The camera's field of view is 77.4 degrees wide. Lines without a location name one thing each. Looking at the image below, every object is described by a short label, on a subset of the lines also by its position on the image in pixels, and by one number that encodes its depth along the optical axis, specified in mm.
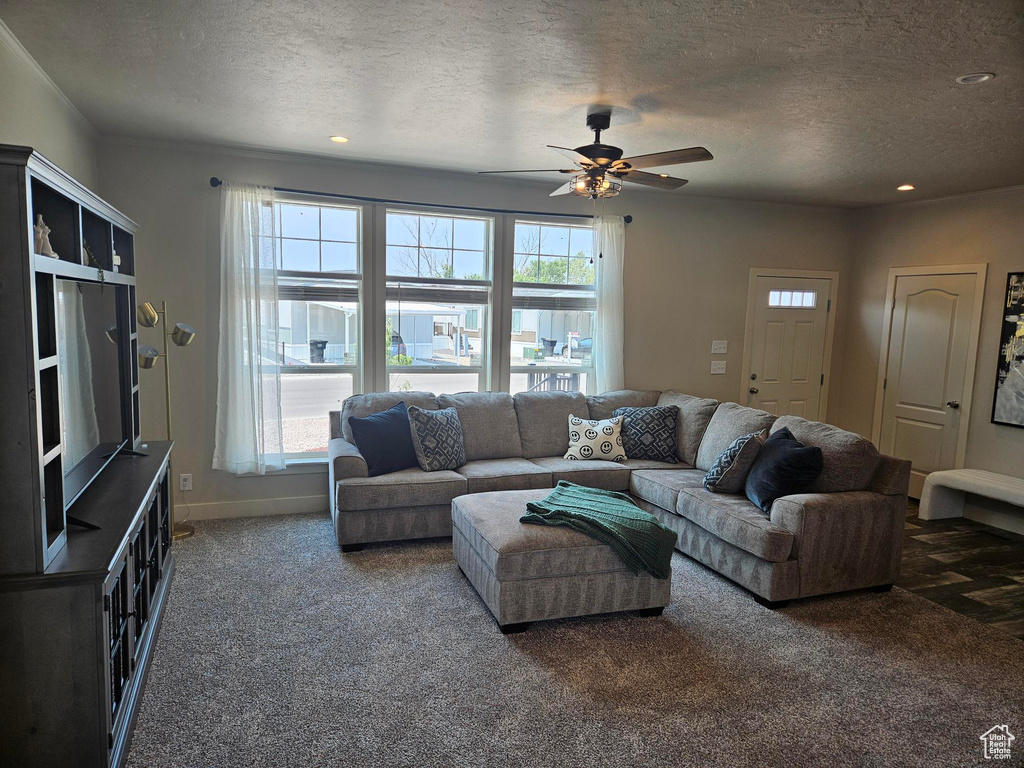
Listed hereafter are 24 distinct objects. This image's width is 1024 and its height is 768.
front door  6016
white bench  4609
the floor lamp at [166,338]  3848
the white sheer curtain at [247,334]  4348
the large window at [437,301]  4949
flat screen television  2389
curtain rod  4348
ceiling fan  3131
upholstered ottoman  3029
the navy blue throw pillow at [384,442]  4211
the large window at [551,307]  5312
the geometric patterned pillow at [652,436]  4883
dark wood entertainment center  1812
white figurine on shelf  2104
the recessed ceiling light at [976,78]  2625
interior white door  5258
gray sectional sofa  3428
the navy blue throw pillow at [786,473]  3568
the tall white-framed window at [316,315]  4688
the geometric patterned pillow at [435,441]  4348
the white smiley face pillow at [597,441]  4832
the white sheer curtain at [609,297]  5332
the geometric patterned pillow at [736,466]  3896
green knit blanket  3121
